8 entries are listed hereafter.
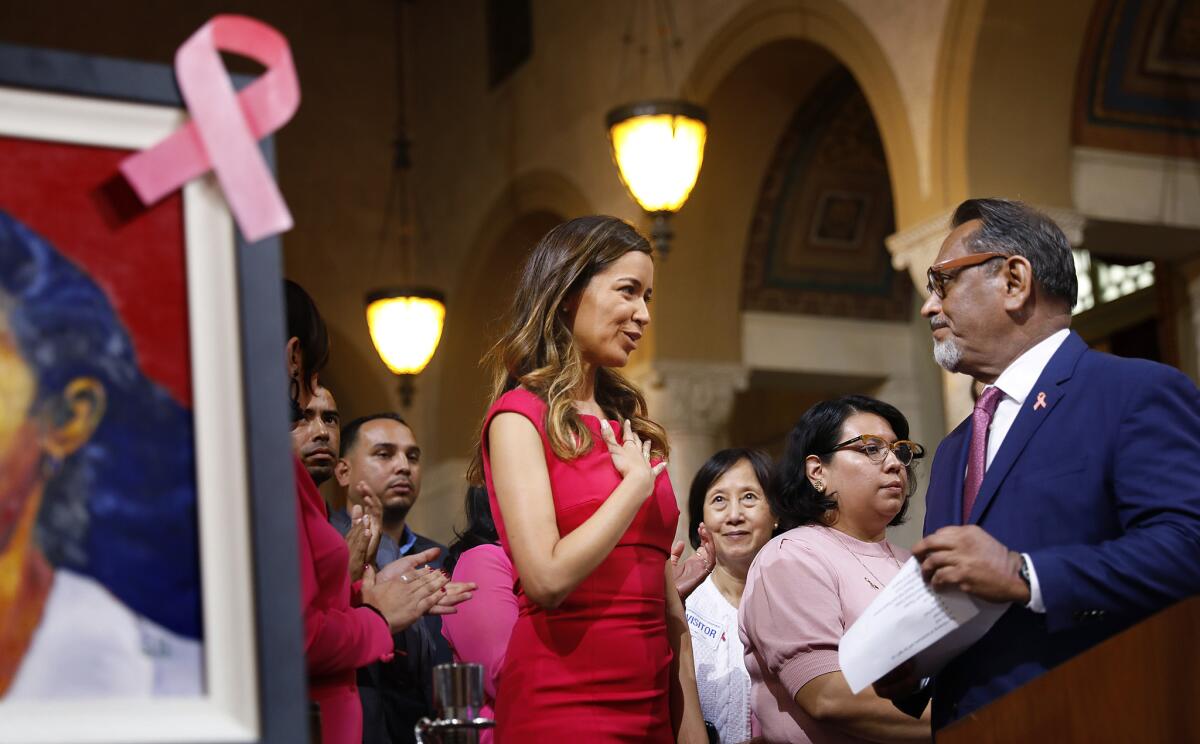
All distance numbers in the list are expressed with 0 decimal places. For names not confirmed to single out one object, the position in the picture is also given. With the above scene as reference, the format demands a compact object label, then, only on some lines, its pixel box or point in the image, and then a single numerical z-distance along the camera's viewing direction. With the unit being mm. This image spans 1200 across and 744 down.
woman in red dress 2393
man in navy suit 2207
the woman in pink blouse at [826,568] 3172
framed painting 1283
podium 1886
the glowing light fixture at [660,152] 6750
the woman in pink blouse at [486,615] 3574
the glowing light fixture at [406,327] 9531
